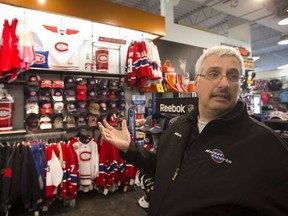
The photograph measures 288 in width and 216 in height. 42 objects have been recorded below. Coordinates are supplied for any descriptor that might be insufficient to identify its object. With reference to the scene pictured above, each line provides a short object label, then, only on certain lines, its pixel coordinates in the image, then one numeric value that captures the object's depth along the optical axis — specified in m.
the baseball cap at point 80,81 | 3.27
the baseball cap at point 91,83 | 3.37
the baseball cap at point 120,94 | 3.69
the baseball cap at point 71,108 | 3.21
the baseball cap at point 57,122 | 3.16
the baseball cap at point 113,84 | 3.56
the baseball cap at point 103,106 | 3.47
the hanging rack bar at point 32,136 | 2.85
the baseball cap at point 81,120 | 3.32
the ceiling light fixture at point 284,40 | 5.44
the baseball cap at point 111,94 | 3.57
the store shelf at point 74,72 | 3.00
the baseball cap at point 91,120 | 3.38
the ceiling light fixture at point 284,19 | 3.95
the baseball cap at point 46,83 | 2.99
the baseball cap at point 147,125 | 1.94
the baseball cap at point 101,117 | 3.57
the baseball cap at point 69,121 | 3.24
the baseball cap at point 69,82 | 3.20
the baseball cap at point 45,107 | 3.01
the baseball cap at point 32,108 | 2.93
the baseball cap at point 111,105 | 3.61
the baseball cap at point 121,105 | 3.70
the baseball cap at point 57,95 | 3.08
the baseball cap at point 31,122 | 2.97
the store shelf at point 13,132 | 2.69
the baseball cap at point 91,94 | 3.37
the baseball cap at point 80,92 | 3.25
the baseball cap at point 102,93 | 3.46
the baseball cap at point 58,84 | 3.06
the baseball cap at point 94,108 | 3.39
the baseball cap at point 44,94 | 3.00
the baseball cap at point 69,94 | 3.19
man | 0.81
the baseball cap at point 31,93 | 2.91
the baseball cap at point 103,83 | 3.46
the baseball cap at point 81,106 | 3.30
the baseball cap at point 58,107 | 3.07
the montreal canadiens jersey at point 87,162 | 3.12
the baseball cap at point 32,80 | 2.90
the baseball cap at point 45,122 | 3.02
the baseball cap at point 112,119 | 3.59
